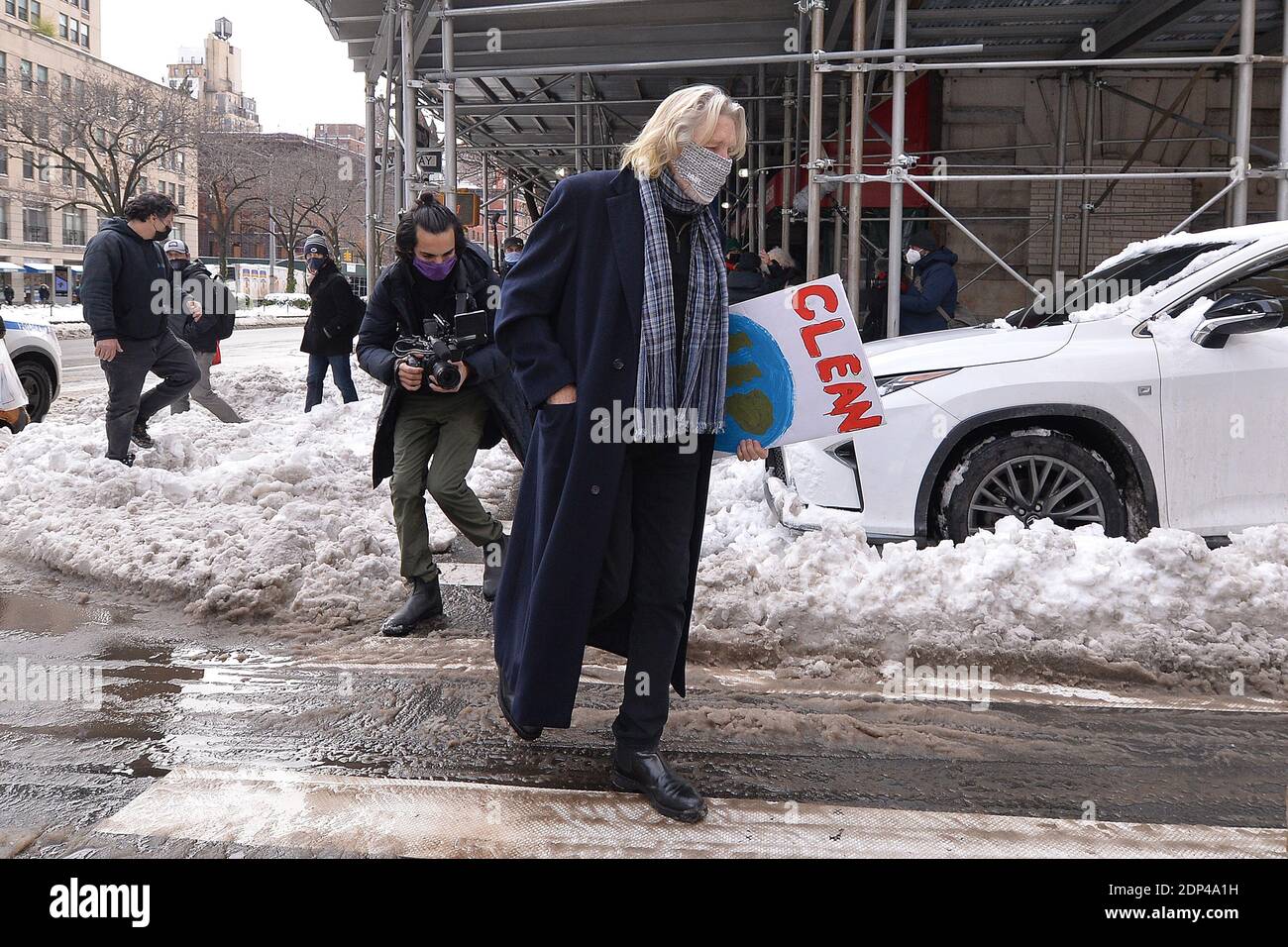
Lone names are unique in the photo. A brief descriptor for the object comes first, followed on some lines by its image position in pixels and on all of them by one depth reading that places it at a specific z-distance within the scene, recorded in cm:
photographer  483
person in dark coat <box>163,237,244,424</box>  1031
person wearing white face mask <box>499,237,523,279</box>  1712
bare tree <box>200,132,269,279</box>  4803
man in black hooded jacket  766
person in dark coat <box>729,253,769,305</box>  976
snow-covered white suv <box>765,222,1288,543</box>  512
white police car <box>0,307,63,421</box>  1159
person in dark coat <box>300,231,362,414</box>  1077
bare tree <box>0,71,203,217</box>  4028
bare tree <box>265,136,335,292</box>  5941
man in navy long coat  307
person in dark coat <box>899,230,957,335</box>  914
